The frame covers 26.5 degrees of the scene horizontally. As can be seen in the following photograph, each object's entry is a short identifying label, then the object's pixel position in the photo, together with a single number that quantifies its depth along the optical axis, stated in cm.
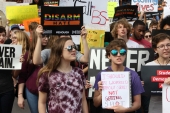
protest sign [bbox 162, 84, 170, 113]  368
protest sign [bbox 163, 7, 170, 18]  627
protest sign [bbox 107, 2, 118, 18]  773
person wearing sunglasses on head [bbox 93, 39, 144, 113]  368
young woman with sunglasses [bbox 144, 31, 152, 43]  650
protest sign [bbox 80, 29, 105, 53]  564
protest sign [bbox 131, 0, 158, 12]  839
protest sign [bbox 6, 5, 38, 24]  630
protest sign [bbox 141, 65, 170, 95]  378
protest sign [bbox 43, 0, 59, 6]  835
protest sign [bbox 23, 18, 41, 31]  609
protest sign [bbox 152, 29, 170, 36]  453
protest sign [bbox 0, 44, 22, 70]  470
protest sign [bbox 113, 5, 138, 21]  655
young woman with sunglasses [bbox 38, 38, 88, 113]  365
